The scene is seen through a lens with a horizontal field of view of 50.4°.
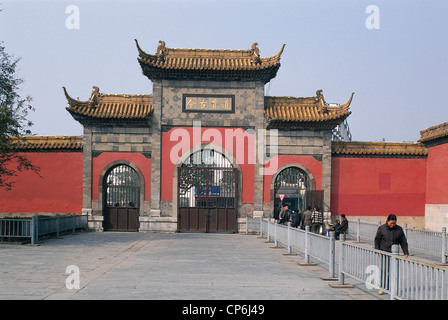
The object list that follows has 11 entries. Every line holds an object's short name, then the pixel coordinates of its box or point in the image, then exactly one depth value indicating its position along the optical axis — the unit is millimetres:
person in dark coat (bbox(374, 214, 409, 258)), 8547
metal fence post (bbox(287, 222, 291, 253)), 14172
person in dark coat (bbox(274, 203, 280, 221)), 23277
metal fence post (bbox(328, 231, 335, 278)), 9703
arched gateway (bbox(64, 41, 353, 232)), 21406
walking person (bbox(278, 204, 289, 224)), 19203
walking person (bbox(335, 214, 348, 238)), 18844
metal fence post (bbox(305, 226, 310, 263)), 12056
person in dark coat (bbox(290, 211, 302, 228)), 18547
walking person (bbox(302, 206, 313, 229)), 17719
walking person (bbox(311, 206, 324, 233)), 18094
